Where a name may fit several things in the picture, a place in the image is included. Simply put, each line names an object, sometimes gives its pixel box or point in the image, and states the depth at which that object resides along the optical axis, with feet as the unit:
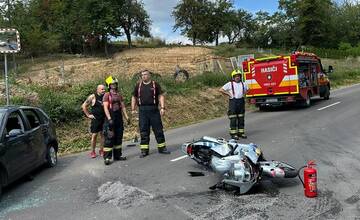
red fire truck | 64.39
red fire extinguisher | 22.36
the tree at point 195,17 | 271.80
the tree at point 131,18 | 246.68
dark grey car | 25.71
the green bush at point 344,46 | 277.93
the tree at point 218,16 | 276.00
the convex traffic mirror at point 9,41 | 42.29
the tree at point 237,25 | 279.69
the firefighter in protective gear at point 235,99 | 41.52
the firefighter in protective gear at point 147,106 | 34.58
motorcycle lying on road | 23.59
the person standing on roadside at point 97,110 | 34.35
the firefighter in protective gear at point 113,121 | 32.81
